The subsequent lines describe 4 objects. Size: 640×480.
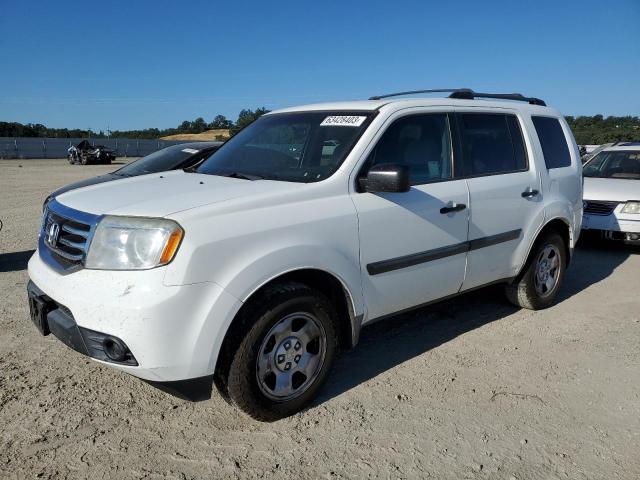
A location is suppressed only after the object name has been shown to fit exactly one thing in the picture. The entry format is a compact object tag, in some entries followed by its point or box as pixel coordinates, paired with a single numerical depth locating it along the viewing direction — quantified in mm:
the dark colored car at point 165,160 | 7980
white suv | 2688
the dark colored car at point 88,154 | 33281
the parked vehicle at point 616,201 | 7461
